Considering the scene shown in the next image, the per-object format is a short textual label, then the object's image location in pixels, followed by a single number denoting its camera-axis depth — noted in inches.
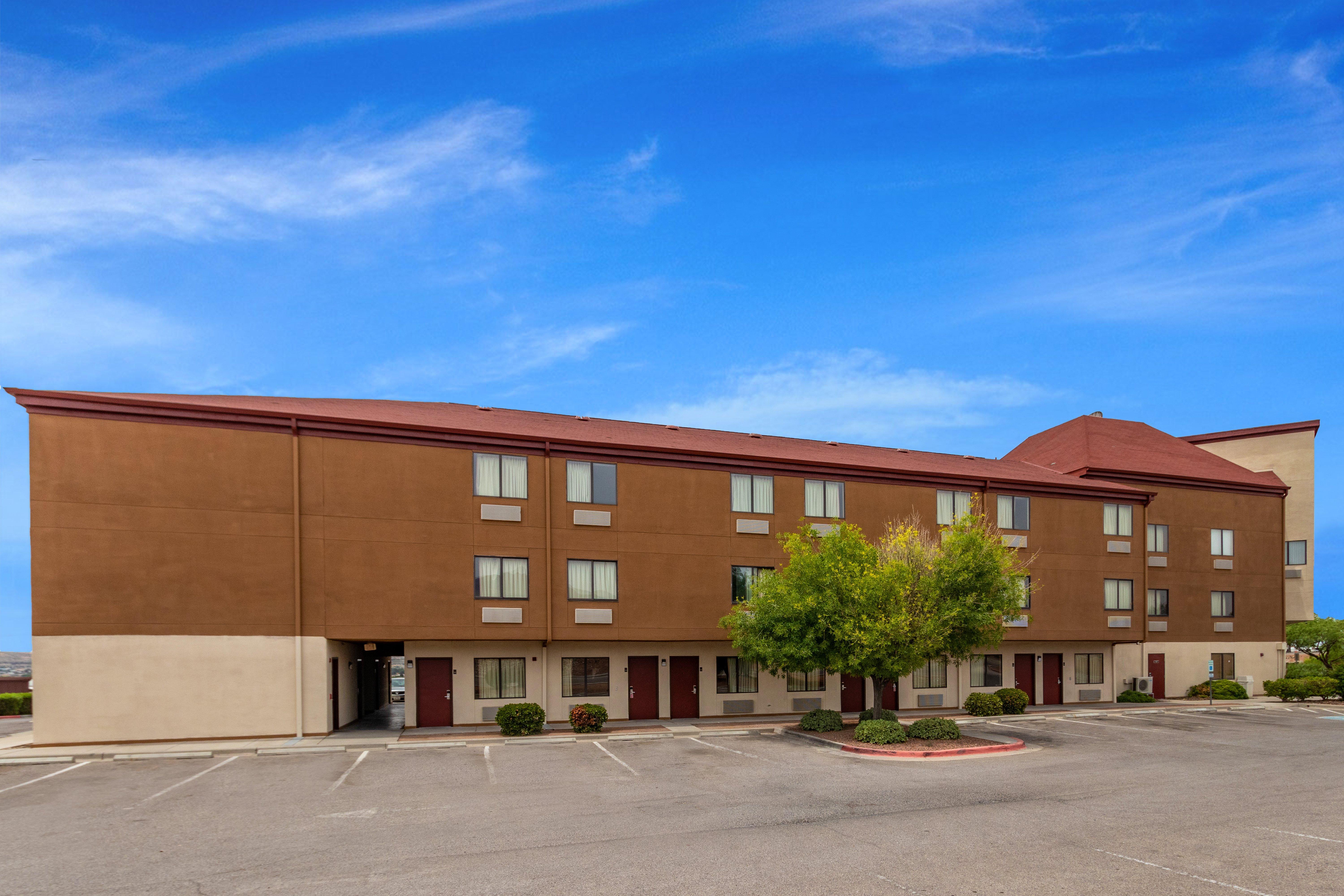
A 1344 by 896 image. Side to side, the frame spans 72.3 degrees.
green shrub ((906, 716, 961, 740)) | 981.2
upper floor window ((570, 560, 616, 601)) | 1157.1
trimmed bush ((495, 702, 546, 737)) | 1043.3
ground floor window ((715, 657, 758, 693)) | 1267.2
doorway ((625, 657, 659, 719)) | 1219.2
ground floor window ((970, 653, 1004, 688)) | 1432.1
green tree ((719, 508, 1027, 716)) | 1018.1
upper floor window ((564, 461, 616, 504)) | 1166.3
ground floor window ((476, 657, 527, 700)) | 1154.0
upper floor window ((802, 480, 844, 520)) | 1304.1
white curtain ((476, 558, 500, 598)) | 1111.0
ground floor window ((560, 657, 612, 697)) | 1182.3
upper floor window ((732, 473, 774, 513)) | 1258.0
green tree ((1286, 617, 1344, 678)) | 1777.8
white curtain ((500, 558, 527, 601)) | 1123.3
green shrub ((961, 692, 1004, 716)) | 1269.7
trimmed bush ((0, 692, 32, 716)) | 1433.3
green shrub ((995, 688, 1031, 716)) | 1307.8
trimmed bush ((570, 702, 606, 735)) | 1078.4
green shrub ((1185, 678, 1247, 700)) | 1594.5
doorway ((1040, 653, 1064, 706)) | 1499.8
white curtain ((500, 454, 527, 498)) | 1136.8
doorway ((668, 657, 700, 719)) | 1242.6
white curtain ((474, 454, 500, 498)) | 1124.5
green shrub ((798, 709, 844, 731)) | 1083.9
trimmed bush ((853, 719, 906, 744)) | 963.3
